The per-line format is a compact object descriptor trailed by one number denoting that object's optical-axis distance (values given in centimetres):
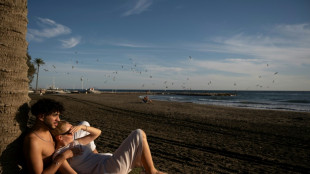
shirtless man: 226
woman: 263
